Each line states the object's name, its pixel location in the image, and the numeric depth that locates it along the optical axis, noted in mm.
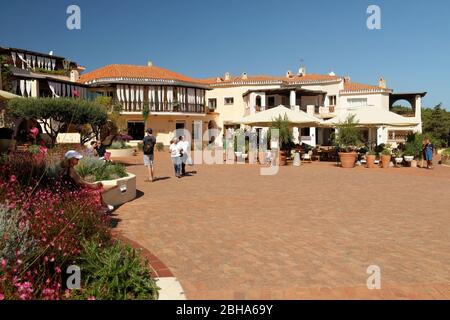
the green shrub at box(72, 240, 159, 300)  3502
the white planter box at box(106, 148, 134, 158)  24984
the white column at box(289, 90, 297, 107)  41031
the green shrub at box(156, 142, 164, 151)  32469
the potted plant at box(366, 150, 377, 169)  17797
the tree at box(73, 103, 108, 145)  17262
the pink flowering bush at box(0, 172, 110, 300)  3250
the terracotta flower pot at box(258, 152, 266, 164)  19756
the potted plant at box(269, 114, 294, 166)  19203
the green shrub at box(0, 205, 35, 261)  3498
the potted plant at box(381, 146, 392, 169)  17872
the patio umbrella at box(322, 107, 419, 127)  18719
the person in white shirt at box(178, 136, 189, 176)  13688
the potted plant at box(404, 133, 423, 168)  18641
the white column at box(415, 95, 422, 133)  41906
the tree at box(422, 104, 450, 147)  49469
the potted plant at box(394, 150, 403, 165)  18395
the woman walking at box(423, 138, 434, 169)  17656
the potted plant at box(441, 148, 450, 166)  21188
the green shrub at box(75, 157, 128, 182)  8773
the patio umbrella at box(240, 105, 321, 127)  19906
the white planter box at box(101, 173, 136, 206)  8188
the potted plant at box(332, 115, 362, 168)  17797
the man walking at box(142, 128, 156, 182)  12234
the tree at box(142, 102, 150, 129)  37341
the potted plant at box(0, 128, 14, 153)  11303
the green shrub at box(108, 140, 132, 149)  25750
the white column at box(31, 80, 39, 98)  30247
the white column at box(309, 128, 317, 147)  42594
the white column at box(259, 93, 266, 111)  42522
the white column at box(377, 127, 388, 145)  42188
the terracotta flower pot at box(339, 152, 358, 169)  17703
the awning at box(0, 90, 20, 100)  11252
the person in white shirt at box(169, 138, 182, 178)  13539
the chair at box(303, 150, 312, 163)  20531
